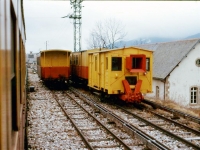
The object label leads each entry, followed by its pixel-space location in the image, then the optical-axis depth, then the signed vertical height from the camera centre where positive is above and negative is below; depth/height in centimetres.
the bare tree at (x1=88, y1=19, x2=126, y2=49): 4678 +414
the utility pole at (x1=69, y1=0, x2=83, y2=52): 3106 +586
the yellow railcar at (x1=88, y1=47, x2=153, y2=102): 1296 -34
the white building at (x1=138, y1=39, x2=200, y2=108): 2583 -117
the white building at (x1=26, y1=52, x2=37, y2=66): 9548 +260
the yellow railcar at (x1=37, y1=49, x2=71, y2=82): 2011 +2
